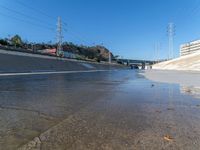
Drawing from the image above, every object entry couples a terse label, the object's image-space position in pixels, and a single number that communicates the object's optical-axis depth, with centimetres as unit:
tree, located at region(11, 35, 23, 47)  6590
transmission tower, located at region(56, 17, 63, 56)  4329
